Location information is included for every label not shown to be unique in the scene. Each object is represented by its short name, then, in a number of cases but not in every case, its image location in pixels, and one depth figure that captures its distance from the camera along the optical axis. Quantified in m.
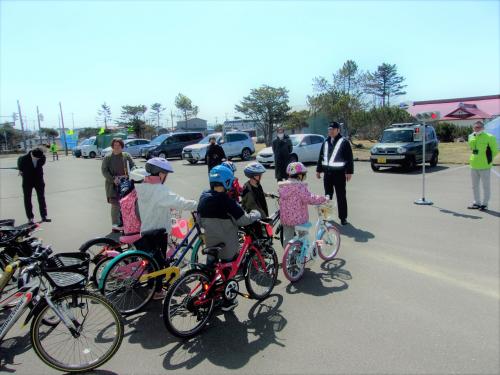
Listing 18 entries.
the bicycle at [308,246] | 4.65
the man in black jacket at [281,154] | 11.04
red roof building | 43.16
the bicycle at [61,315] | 3.10
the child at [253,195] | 4.89
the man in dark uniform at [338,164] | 7.32
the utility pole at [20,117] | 45.25
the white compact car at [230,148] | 21.86
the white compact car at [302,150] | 18.39
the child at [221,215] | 3.74
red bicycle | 3.50
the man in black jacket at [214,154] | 10.91
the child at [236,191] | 5.45
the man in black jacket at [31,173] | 8.37
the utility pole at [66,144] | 38.73
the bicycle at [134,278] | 3.92
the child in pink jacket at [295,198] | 4.86
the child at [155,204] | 4.12
